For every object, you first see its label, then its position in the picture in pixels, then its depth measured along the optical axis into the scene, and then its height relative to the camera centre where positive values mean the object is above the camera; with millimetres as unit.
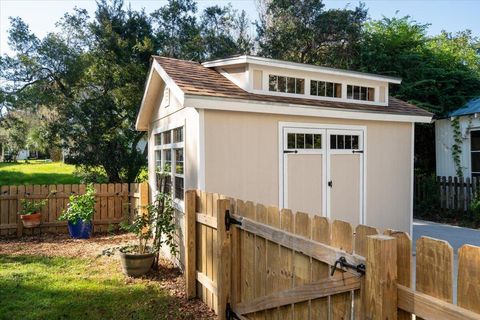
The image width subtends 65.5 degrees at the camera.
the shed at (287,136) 5727 +468
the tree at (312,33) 18656 +6583
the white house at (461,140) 11445 +713
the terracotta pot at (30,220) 8547 -1328
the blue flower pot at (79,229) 8492 -1526
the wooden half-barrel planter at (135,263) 5641 -1535
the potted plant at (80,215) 8406 -1191
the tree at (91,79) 13516 +3275
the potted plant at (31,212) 8562 -1161
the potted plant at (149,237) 5672 -1209
